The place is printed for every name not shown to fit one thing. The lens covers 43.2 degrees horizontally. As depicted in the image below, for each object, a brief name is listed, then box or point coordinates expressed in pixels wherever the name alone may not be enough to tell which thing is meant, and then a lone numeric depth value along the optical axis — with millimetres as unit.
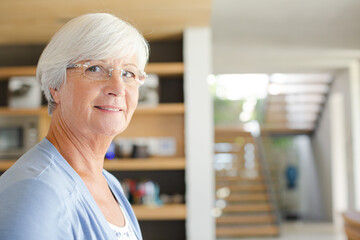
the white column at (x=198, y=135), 4812
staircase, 7871
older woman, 897
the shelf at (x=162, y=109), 4801
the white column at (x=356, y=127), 7660
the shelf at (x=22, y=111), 4859
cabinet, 4773
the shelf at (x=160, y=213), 4734
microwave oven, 4891
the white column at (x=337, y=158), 9398
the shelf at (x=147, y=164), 4828
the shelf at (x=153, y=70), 4820
